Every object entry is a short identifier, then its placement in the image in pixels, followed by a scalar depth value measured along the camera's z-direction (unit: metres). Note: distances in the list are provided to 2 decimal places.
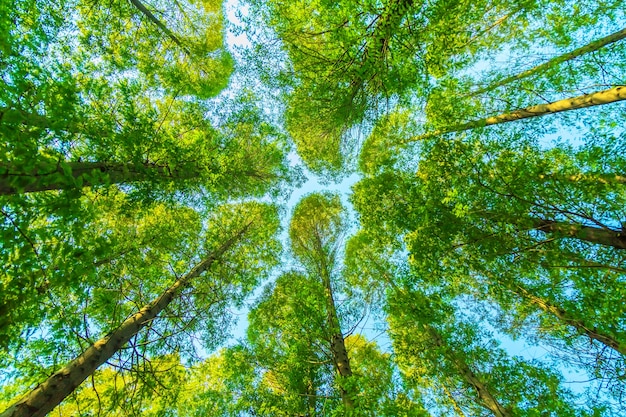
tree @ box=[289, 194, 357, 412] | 5.98
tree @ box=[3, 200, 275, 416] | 2.41
